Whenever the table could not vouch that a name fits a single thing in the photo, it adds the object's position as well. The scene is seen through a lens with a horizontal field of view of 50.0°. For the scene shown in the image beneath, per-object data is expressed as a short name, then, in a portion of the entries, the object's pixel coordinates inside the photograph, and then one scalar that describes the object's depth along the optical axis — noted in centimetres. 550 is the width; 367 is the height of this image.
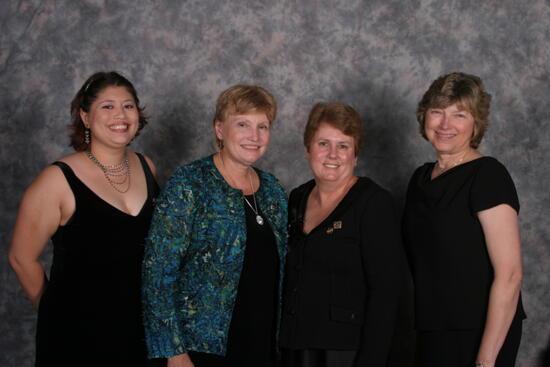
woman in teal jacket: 215
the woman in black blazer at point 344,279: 222
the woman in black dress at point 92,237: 241
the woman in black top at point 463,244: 223
